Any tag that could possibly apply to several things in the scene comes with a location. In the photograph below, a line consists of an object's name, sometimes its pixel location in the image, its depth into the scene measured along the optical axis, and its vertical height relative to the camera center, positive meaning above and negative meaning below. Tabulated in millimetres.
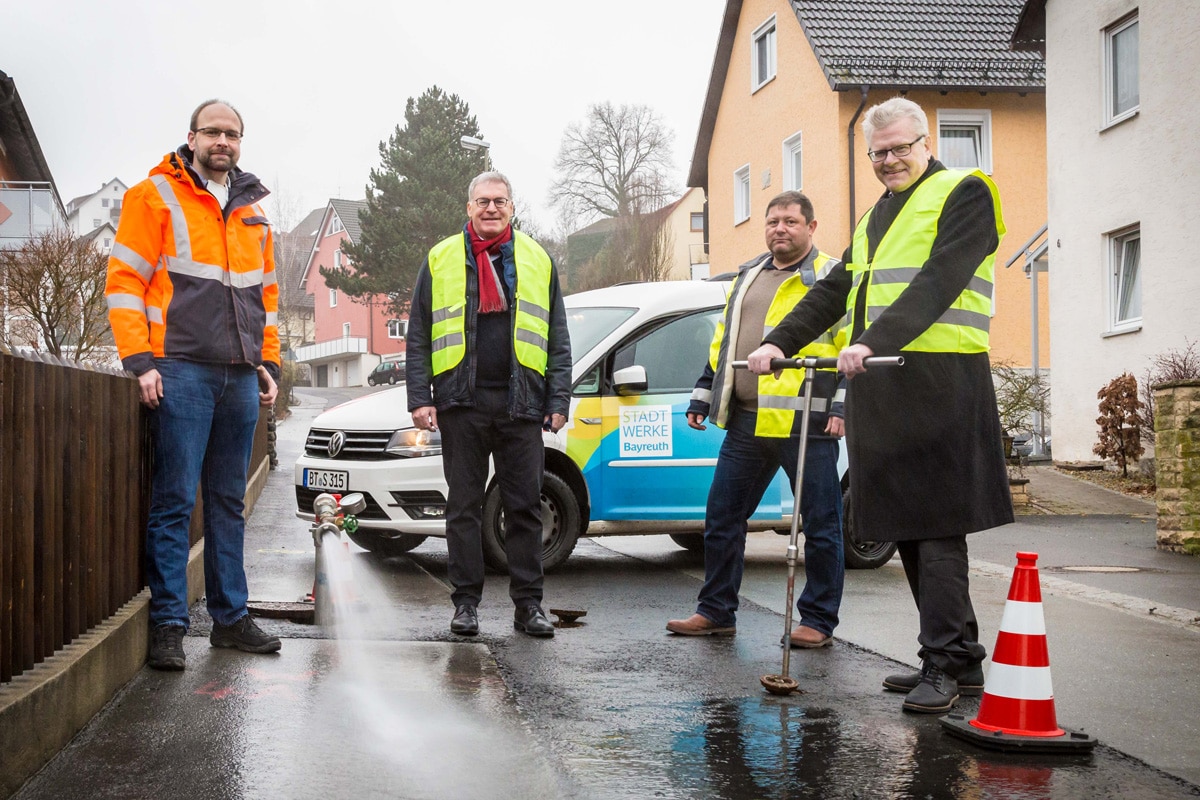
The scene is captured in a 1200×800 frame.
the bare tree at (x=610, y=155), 61688 +12291
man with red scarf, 6117 +174
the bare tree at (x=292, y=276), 87625 +10088
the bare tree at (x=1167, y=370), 14323 +484
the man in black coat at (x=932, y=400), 4754 +51
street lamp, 25558 +5418
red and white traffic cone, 4137 -895
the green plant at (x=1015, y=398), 17000 +204
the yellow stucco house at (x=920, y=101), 24141 +5935
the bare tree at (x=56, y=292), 21125 +2038
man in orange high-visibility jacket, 4988 +323
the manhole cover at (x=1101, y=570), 8961 -1067
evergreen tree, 57094 +9883
